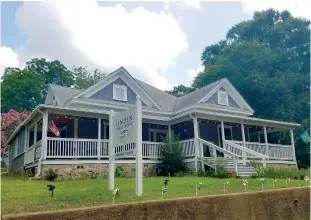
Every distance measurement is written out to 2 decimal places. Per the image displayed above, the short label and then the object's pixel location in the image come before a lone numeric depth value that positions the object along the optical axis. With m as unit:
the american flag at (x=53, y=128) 9.82
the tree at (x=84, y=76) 30.50
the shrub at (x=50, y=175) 9.08
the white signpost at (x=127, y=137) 5.16
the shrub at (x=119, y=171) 10.00
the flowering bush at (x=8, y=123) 18.31
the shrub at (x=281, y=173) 9.49
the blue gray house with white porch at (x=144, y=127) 10.12
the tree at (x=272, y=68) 20.10
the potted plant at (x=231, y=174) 9.58
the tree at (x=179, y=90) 27.11
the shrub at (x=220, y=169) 9.51
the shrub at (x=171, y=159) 10.84
